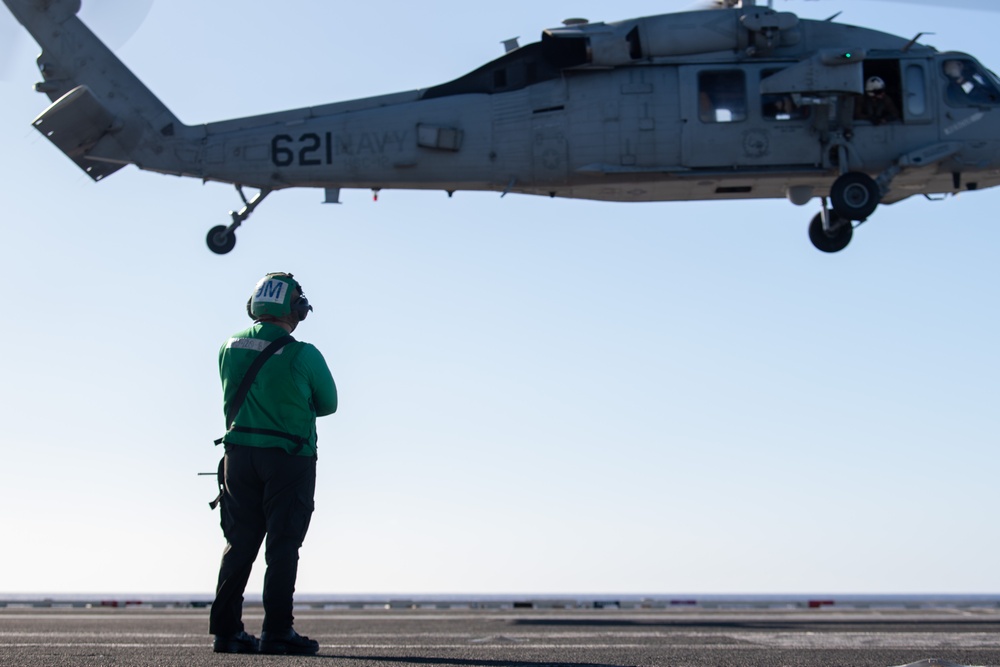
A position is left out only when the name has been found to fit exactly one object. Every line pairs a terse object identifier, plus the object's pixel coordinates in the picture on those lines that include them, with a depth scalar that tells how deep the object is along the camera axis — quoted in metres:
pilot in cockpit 19.89
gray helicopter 19.66
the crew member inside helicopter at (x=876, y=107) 19.92
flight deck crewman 6.81
